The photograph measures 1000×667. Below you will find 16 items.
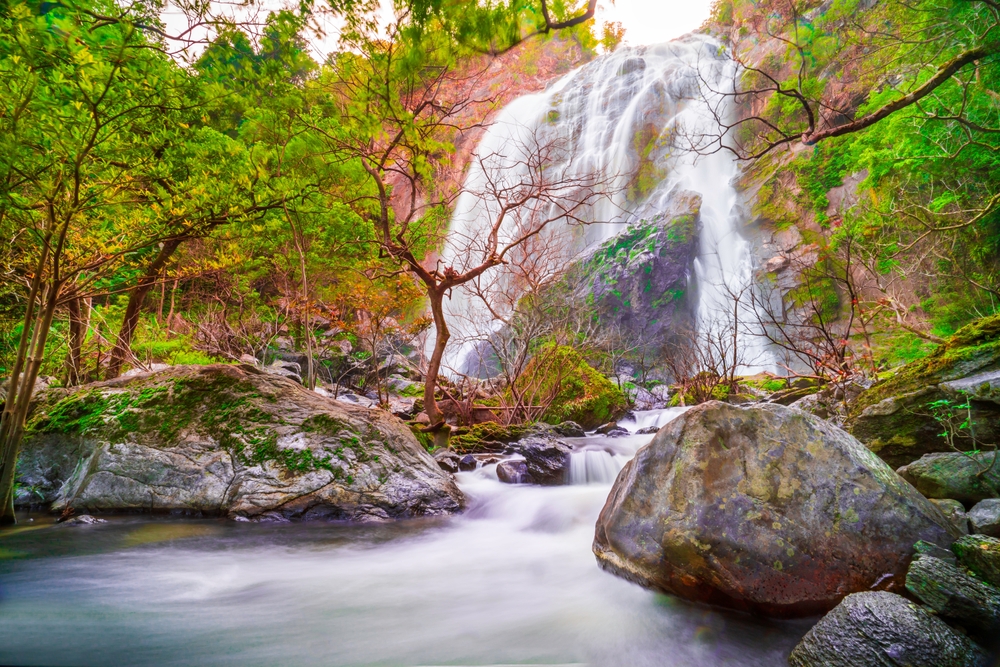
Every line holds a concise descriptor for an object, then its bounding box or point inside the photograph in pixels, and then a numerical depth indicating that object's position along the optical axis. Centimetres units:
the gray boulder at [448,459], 720
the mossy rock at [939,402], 375
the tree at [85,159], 313
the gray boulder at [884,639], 206
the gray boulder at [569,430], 1011
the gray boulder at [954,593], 222
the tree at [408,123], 559
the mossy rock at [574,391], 1082
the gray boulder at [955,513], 292
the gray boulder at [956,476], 322
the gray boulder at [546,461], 710
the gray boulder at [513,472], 694
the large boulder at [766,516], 264
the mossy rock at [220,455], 495
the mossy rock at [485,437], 857
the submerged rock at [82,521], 450
